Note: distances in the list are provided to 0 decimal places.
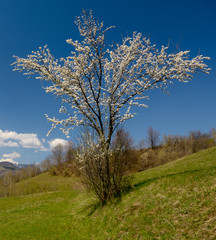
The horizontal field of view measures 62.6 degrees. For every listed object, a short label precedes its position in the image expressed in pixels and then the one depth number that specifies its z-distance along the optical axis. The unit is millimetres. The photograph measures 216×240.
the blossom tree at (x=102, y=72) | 12516
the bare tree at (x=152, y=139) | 95312
